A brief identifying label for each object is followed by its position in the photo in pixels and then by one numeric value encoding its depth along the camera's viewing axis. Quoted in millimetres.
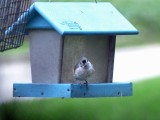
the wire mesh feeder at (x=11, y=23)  5855
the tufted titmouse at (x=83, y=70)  5434
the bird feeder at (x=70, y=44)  5465
